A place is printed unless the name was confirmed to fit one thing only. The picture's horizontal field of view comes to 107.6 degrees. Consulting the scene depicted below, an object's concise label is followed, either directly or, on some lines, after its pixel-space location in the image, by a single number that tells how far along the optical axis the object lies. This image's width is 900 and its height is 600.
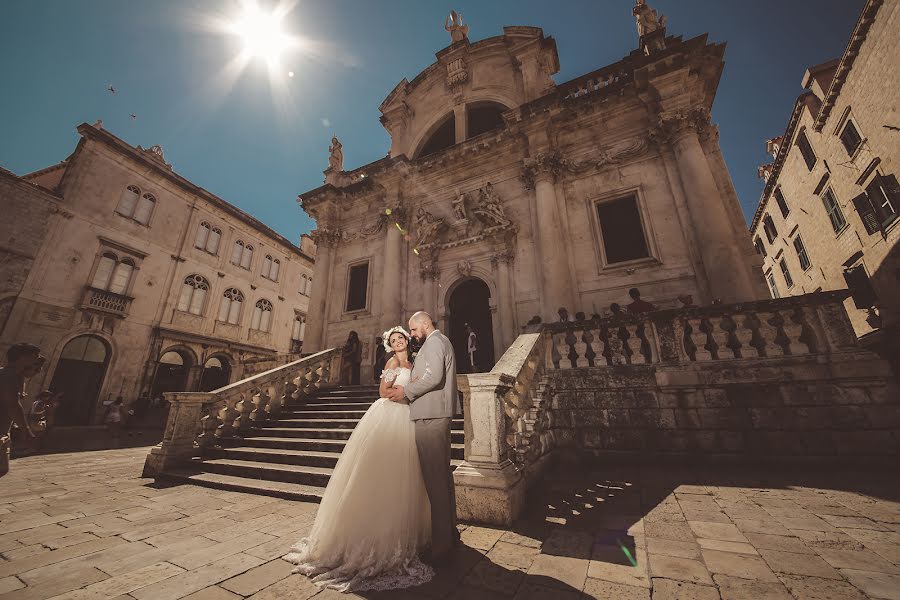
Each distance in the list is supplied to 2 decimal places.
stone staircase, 5.01
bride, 2.48
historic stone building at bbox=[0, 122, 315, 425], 14.13
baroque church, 8.69
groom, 2.74
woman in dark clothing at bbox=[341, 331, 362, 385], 11.28
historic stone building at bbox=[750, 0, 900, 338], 10.98
